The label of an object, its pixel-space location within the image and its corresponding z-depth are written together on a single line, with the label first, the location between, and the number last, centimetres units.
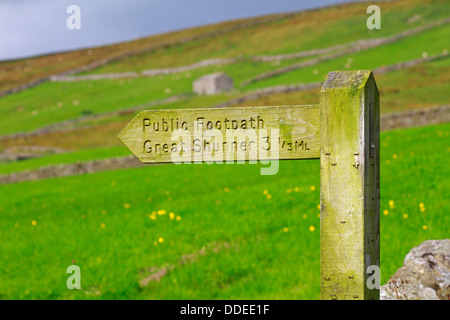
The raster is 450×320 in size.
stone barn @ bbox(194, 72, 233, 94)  6147
